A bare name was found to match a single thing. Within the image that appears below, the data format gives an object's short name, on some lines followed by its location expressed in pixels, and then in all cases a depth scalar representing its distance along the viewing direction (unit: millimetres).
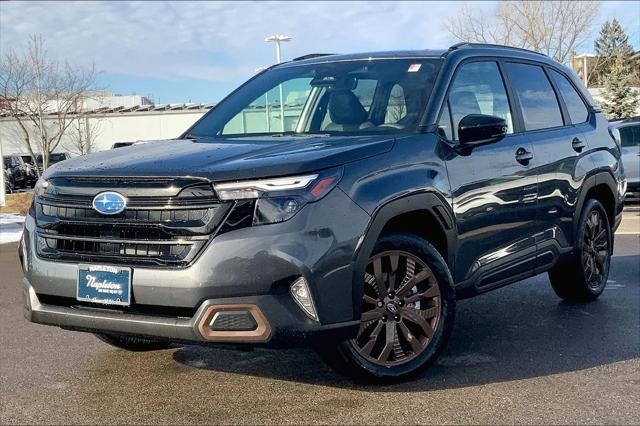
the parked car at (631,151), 14820
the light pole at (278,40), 27016
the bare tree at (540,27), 29812
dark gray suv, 3447
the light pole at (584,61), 31031
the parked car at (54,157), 32131
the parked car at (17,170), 30950
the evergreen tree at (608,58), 37125
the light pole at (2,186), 20172
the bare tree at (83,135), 37306
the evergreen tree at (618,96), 33625
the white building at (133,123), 38562
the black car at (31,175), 31297
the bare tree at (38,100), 25234
